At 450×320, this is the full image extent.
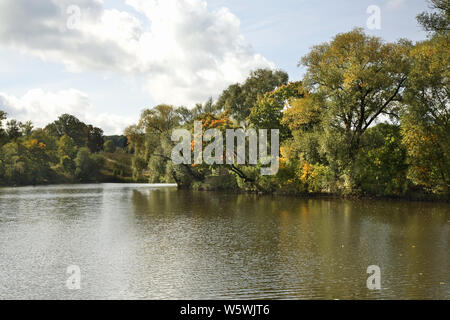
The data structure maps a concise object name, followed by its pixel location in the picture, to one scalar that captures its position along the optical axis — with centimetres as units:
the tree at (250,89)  5766
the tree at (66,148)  8769
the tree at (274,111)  4216
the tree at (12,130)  8086
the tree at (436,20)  2661
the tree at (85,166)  8369
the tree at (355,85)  3247
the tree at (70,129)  10569
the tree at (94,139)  10919
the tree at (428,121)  2877
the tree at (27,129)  9384
